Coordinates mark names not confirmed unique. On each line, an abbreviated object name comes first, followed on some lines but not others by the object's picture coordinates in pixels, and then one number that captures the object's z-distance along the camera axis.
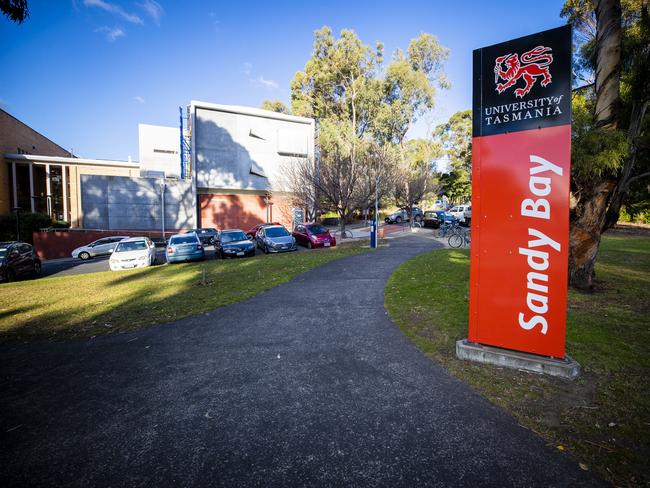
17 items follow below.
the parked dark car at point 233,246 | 16.94
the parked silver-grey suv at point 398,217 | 38.25
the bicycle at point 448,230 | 18.69
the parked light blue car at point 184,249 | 16.16
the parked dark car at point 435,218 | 31.05
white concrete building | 31.03
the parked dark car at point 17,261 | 14.28
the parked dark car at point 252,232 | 27.99
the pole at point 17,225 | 24.85
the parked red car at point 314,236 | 19.75
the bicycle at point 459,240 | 17.81
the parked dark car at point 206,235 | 26.69
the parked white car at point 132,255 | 15.37
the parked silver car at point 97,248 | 23.36
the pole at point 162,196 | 29.27
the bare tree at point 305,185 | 22.55
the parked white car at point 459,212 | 32.91
